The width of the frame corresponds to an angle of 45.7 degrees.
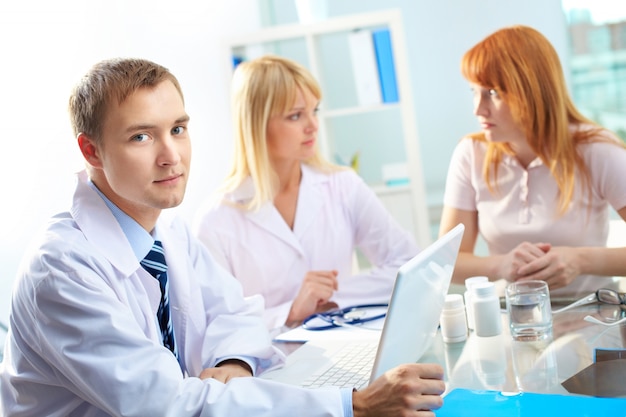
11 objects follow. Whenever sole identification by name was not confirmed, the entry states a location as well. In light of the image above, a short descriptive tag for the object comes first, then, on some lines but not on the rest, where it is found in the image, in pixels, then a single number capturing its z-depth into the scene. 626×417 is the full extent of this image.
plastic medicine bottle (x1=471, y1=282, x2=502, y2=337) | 1.71
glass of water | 1.66
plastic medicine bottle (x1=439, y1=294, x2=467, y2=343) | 1.72
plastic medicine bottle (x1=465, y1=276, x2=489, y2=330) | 1.77
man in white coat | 1.31
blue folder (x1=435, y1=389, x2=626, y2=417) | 1.23
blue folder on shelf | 3.92
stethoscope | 1.96
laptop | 1.27
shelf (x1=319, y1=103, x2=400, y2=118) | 4.04
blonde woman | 2.52
